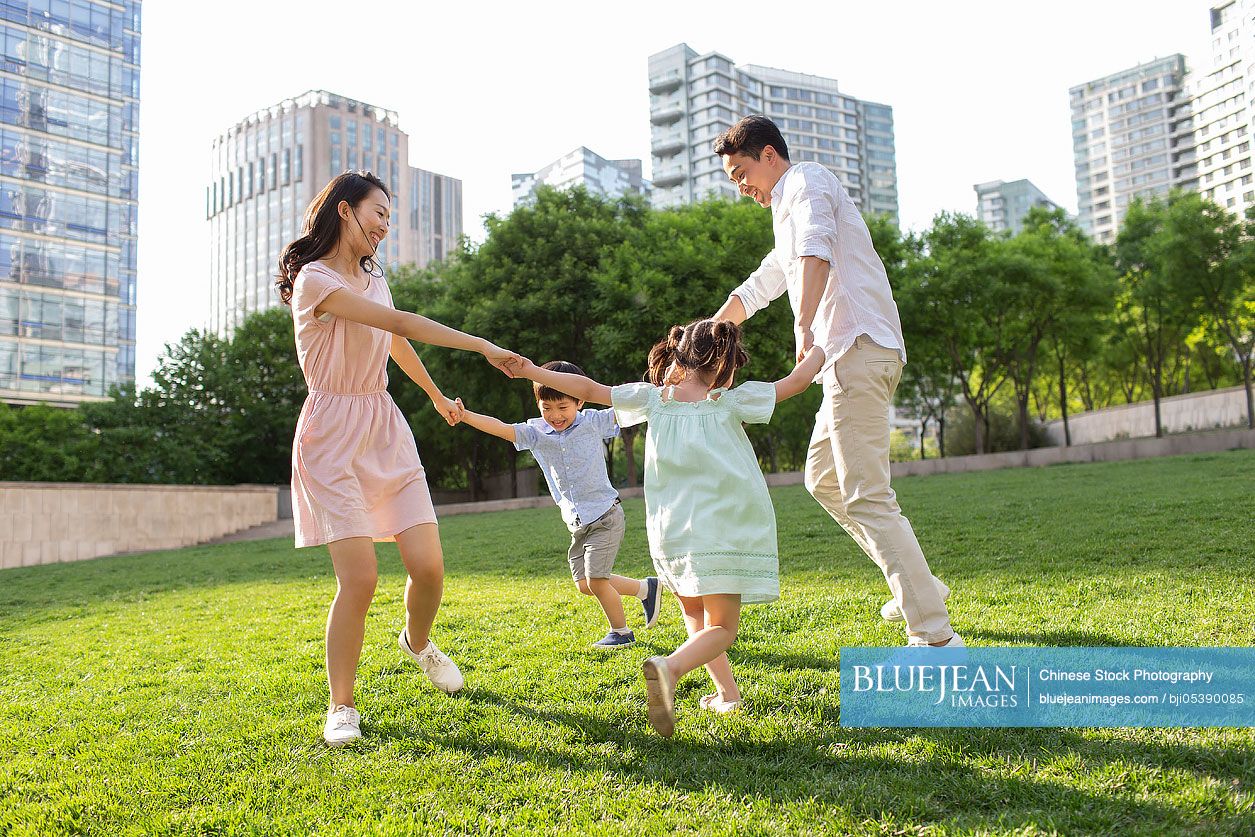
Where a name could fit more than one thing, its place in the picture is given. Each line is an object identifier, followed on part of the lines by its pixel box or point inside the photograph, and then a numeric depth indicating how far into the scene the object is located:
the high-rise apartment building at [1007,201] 160.00
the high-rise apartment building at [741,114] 115.38
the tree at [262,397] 35.47
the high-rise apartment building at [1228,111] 112.54
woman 3.86
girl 3.56
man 4.16
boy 5.53
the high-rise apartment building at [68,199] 58.50
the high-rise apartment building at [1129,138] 133.88
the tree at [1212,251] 27.73
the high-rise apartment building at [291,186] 126.38
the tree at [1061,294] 29.03
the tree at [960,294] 29.00
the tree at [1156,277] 28.72
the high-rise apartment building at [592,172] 134.75
